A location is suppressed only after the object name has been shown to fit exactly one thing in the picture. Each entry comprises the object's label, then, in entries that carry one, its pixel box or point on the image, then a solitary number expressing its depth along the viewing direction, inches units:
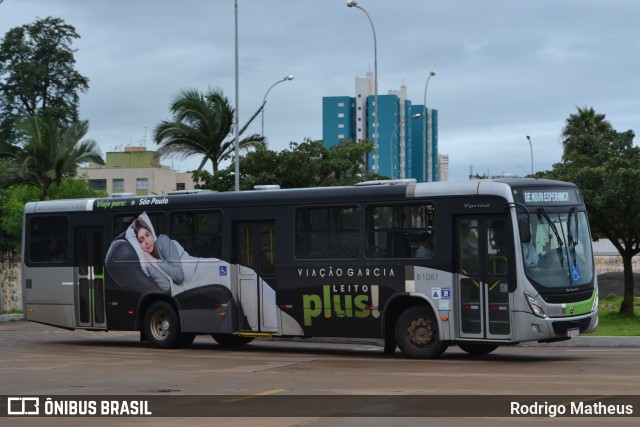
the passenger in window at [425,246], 792.9
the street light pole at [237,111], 1451.8
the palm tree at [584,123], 2630.4
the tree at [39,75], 3134.8
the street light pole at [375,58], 1525.6
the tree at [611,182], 1213.7
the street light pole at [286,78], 1750.5
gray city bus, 762.2
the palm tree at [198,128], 1712.6
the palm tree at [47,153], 1589.6
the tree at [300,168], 1622.8
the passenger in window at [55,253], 1011.4
